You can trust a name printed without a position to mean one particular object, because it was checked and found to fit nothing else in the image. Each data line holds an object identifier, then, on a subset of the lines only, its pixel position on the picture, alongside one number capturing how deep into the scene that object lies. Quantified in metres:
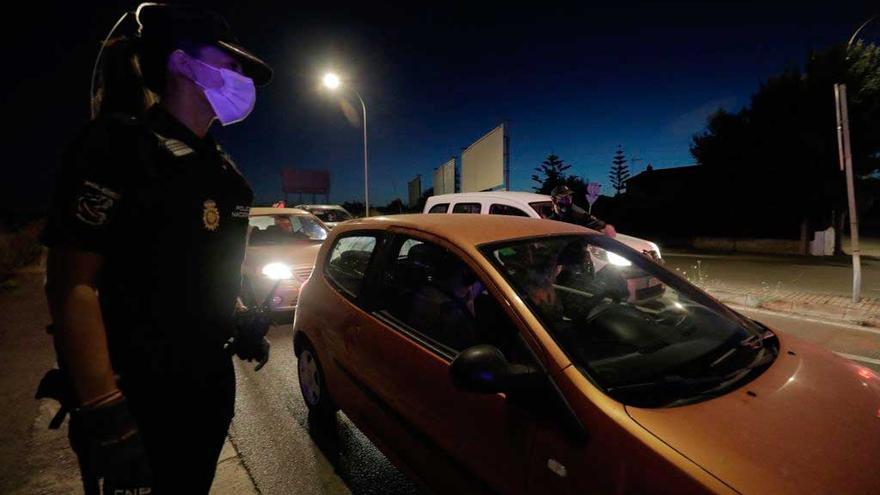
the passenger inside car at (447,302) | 2.06
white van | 6.43
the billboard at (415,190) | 28.72
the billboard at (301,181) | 66.50
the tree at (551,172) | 61.29
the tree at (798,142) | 14.23
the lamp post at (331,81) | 14.62
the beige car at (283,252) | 5.37
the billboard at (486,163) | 13.03
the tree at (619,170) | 72.62
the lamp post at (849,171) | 6.13
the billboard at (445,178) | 21.38
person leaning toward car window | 6.27
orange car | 1.22
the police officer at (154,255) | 0.98
